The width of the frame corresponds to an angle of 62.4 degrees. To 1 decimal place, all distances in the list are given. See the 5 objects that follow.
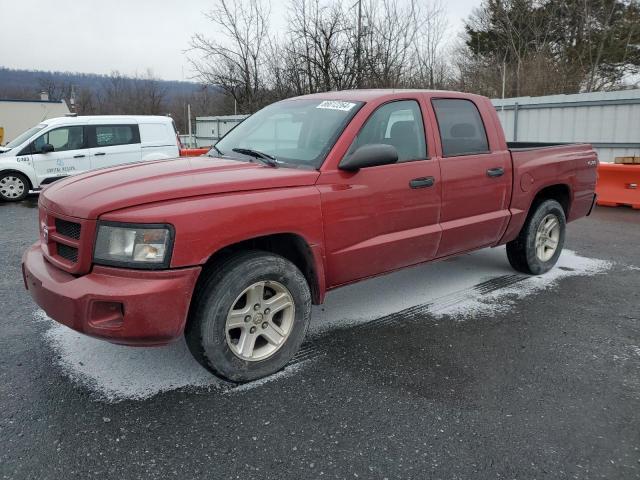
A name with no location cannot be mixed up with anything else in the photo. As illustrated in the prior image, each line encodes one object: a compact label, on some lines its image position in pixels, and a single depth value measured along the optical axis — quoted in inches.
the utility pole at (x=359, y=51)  594.9
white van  448.1
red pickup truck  108.0
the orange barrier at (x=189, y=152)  478.3
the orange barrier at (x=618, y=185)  373.7
